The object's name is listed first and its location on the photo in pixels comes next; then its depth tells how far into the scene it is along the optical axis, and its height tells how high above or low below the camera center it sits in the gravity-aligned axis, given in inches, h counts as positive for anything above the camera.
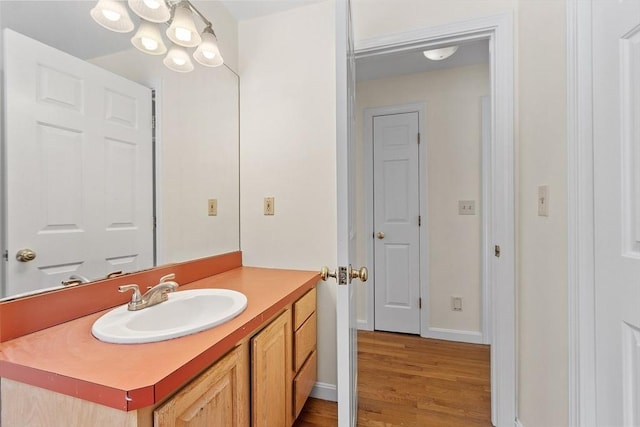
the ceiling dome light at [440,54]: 81.0 +46.3
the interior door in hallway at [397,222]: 99.1 -3.4
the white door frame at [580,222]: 33.9 -1.2
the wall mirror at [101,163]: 31.5 +7.6
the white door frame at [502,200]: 53.4 +2.4
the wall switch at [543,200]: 42.9 +1.8
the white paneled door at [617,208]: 27.6 +0.4
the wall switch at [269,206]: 70.2 +1.7
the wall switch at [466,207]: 92.6 +1.7
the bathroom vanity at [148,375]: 22.6 -14.6
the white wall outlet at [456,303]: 94.0 -30.3
